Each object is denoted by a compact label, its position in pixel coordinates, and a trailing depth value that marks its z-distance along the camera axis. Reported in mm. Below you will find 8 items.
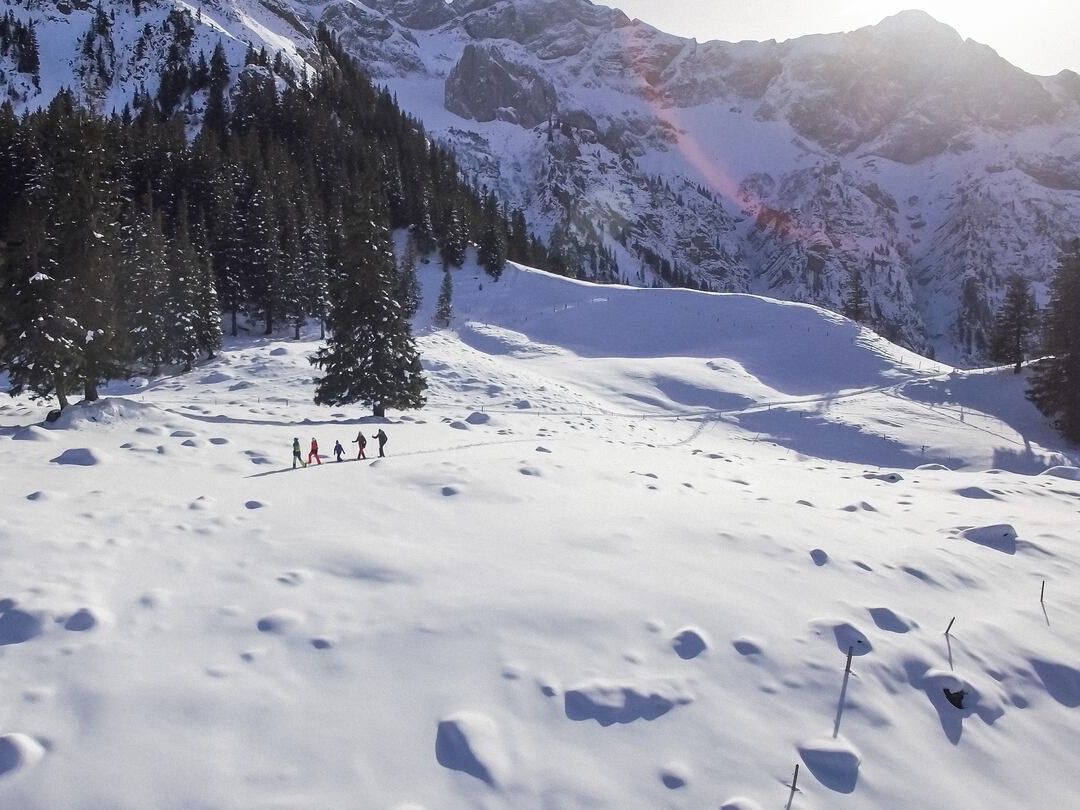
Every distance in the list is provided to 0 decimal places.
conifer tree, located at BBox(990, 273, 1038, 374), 49188
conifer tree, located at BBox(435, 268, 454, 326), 63375
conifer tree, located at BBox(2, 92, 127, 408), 21781
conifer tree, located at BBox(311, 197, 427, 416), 29031
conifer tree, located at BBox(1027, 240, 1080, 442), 38500
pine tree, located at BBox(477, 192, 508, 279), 76750
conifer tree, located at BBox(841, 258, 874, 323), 74375
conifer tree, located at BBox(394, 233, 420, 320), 65375
